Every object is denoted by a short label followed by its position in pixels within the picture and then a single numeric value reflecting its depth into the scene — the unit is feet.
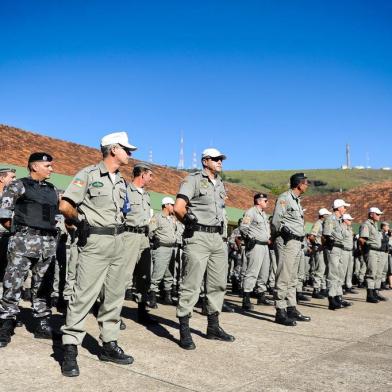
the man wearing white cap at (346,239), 28.73
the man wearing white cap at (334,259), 26.12
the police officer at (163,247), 27.40
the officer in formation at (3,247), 20.65
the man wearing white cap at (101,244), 12.92
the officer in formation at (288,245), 21.12
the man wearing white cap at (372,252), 31.14
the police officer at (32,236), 15.51
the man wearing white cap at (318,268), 33.42
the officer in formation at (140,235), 19.62
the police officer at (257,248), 25.79
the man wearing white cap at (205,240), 16.17
